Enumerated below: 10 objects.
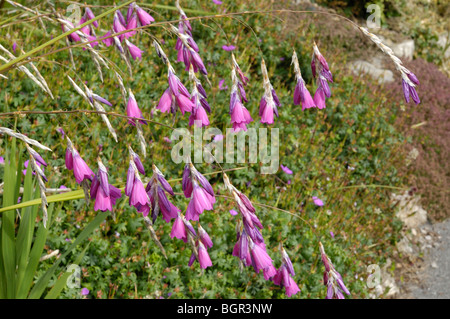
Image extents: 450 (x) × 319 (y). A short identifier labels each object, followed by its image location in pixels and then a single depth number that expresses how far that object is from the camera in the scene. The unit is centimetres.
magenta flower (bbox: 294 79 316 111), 191
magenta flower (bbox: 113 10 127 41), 219
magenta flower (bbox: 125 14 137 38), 215
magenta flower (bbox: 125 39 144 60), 231
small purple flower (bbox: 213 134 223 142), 431
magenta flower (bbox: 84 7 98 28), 235
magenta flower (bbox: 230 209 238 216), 388
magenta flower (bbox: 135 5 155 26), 214
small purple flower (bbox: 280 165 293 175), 469
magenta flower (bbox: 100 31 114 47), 216
